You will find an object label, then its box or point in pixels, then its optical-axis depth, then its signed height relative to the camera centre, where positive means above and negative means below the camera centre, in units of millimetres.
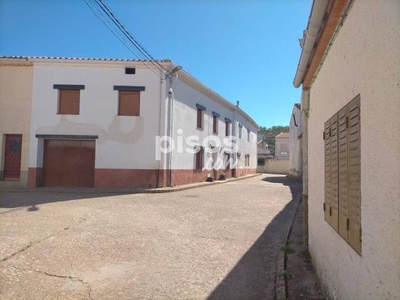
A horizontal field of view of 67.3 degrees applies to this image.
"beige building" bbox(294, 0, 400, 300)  1722 +159
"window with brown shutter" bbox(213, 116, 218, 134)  21703 +2773
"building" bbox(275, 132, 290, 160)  54566 +3293
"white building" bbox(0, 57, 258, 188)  14664 +1876
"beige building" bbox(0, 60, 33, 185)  14938 +2547
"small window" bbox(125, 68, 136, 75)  14852 +4429
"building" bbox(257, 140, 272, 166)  53169 +2036
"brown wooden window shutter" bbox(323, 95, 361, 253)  2322 -74
